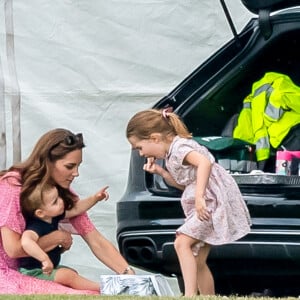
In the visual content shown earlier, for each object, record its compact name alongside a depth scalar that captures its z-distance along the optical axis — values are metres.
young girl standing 13.84
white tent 19.02
